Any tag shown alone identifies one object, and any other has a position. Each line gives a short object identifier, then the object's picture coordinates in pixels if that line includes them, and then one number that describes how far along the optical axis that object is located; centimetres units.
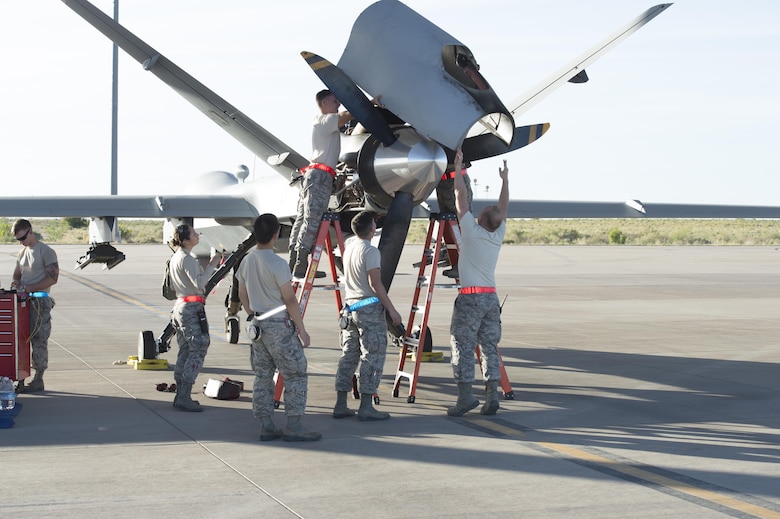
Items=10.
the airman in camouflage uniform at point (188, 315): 980
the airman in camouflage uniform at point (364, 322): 929
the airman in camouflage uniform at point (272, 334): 820
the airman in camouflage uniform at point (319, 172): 1030
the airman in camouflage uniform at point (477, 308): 953
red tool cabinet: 989
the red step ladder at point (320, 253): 1050
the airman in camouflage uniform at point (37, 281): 1101
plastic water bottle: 883
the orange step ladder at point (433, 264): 1042
